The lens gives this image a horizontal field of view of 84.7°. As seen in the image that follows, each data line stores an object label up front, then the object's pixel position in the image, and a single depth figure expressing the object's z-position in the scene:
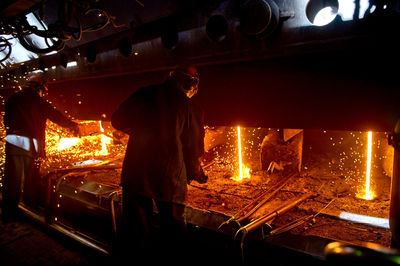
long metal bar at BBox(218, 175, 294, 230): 2.65
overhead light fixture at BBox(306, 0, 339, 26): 2.06
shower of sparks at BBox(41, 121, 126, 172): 5.56
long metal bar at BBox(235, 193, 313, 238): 2.40
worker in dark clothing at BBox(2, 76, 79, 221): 3.98
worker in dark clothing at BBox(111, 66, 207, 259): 2.47
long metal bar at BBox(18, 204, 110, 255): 2.96
